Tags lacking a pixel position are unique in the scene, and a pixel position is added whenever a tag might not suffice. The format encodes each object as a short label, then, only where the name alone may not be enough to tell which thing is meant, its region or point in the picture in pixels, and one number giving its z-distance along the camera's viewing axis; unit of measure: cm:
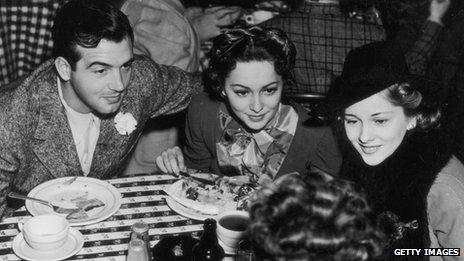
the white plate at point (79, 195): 244
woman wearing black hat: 236
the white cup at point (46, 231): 213
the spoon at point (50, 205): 246
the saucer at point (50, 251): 214
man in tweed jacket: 271
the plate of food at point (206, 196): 254
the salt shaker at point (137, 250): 205
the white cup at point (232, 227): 223
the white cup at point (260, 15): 494
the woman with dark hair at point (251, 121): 291
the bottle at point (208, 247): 203
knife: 279
